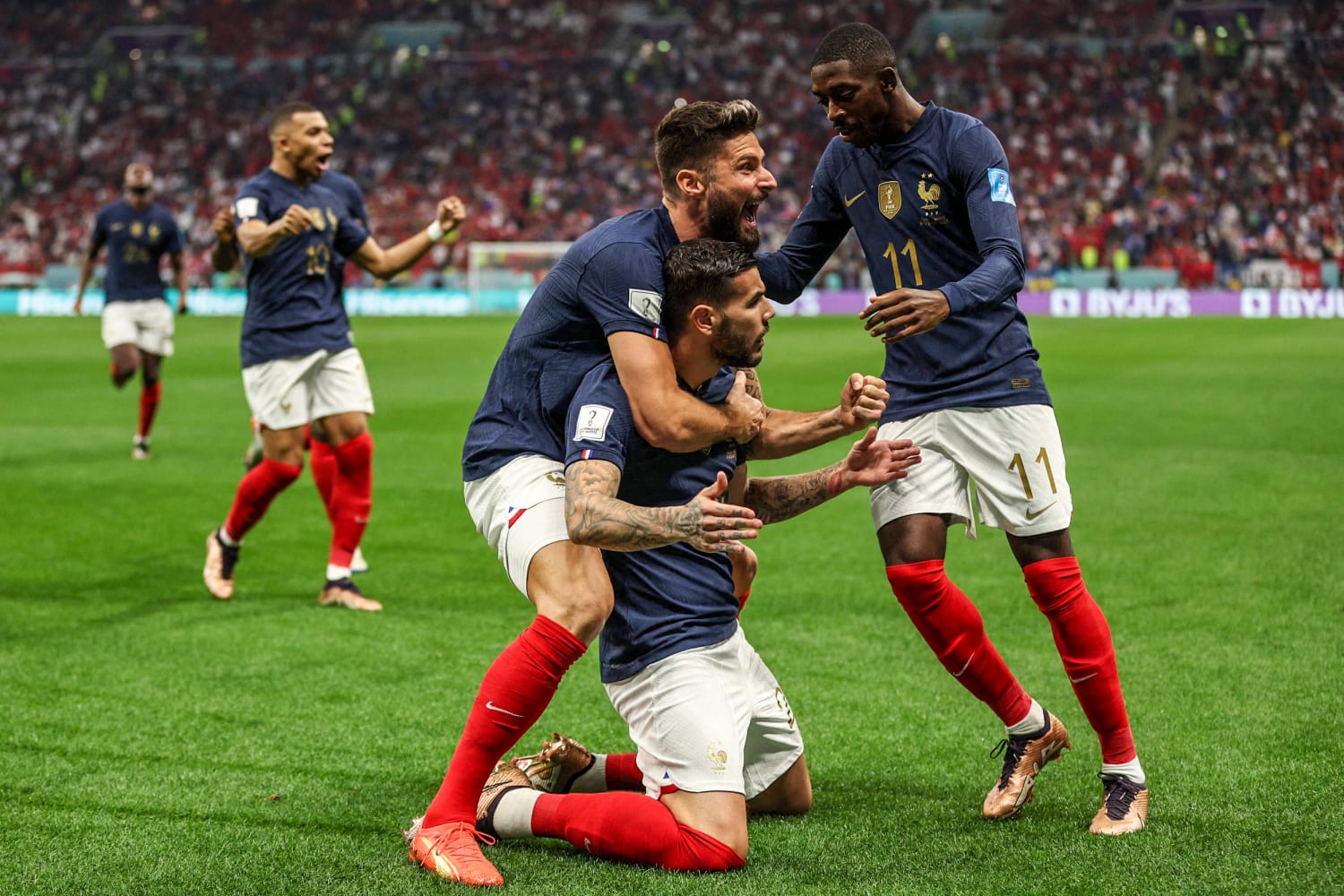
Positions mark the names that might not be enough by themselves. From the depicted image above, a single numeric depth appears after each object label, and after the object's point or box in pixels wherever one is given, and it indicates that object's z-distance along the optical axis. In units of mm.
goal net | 34719
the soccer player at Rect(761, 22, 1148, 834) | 4109
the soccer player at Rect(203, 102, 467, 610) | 7117
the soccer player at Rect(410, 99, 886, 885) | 3656
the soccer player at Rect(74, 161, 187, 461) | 12805
